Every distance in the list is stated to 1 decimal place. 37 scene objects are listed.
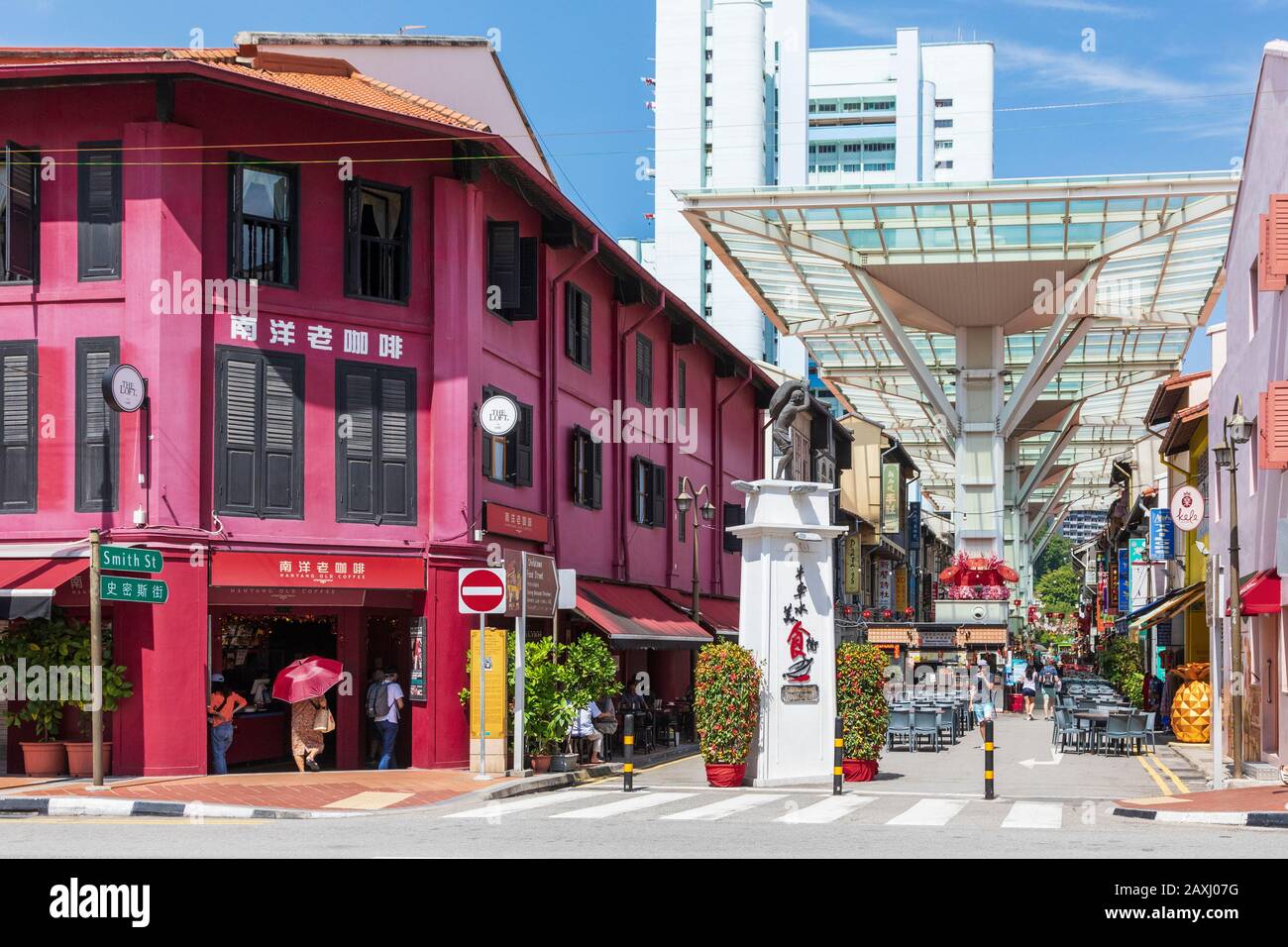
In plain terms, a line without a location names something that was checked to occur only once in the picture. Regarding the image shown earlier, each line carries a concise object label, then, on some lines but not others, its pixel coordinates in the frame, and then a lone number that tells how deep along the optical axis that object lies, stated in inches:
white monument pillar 944.9
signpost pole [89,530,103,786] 824.9
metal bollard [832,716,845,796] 855.1
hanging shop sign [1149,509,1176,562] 1884.8
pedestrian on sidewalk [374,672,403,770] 976.3
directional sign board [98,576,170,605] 836.6
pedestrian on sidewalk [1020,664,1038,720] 2043.6
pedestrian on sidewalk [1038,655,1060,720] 2090.1
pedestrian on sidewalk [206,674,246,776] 919.7
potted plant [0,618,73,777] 880.9
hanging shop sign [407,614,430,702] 986.7
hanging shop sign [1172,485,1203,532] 1261.1
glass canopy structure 2041.1
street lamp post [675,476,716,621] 1327.5
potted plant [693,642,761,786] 924.0
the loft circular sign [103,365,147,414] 873.5
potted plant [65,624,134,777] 879.7
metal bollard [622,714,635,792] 849.5
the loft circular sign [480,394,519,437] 1016.2
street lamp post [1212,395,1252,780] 971.9
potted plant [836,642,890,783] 971.3
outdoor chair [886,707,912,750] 1331.3
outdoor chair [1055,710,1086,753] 1362.0
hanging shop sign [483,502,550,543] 1051.9
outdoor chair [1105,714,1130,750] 1274.6
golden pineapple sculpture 1448.1
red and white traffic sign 898.7
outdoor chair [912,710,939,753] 1317.7
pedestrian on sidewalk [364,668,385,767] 985.5
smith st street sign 842.8
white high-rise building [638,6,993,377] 4916.3
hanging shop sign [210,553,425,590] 924.0
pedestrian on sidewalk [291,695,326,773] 942.4
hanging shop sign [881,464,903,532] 3122.5
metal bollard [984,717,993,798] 830.5
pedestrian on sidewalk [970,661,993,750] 1701.9
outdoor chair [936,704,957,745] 1407.5
